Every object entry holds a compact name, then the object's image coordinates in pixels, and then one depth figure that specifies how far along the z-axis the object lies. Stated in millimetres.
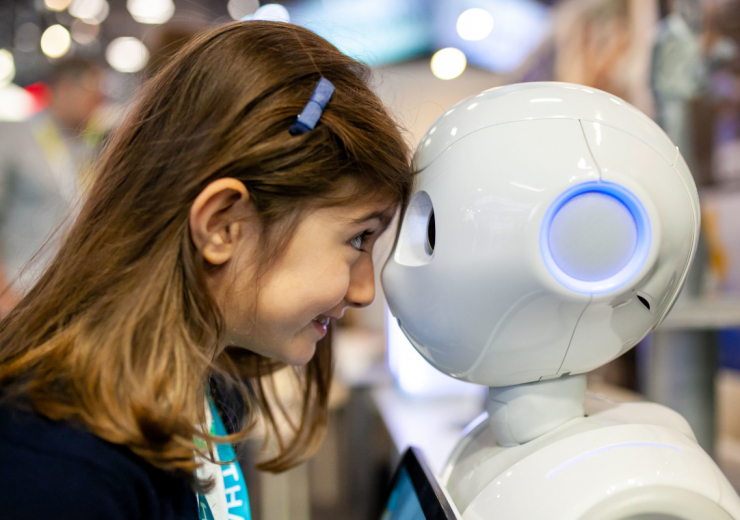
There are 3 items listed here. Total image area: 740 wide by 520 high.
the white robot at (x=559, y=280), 450
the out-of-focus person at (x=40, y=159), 1844
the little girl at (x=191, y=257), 468
